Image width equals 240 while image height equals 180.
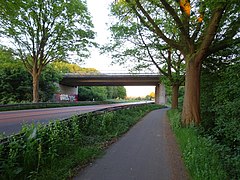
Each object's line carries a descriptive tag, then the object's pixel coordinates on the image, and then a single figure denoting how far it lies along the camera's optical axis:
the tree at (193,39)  10.27
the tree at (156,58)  21.84
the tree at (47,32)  22.55
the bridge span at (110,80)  52.75
